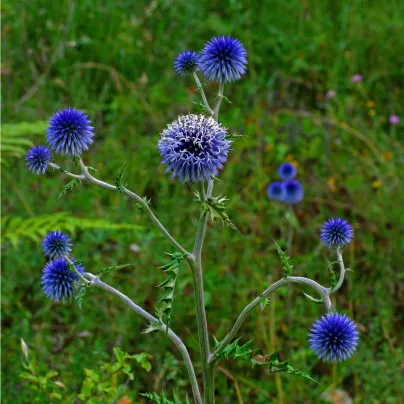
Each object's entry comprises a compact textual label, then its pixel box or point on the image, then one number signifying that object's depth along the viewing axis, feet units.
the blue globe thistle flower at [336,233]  6.05
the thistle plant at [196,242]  5.17
